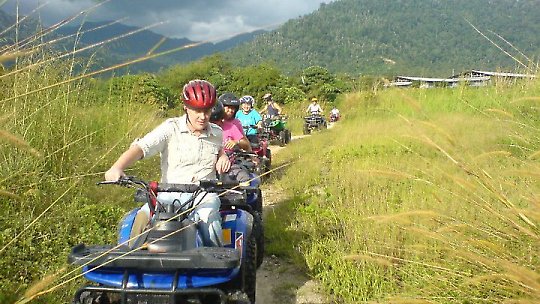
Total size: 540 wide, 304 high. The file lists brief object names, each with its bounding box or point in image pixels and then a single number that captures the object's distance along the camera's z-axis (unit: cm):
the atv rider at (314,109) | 2042
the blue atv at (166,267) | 265
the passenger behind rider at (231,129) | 548
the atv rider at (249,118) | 975
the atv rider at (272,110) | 1569
